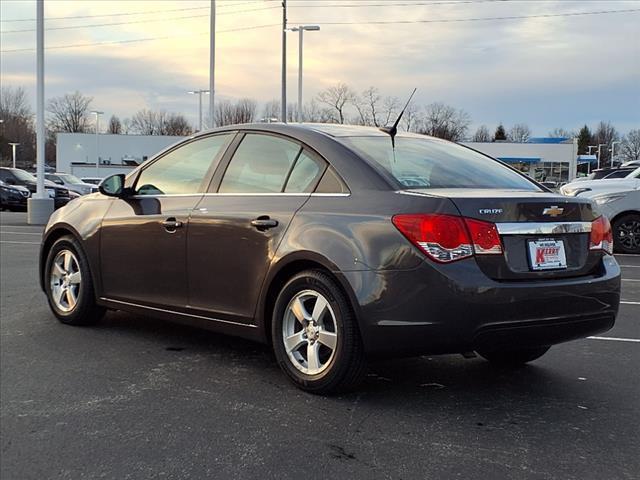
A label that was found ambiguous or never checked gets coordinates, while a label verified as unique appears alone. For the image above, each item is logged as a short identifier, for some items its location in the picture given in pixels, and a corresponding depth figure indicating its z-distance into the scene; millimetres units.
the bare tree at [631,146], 110000
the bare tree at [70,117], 100431
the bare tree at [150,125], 101081
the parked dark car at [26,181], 23328
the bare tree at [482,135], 98838
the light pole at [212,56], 24594
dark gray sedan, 3424
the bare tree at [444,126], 70069
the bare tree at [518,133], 106125
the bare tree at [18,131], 90188
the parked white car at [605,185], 12344
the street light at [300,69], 34094
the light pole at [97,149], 66375
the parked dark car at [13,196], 23875
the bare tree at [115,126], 106456
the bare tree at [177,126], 94062
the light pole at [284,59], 27344
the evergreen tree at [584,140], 116538
